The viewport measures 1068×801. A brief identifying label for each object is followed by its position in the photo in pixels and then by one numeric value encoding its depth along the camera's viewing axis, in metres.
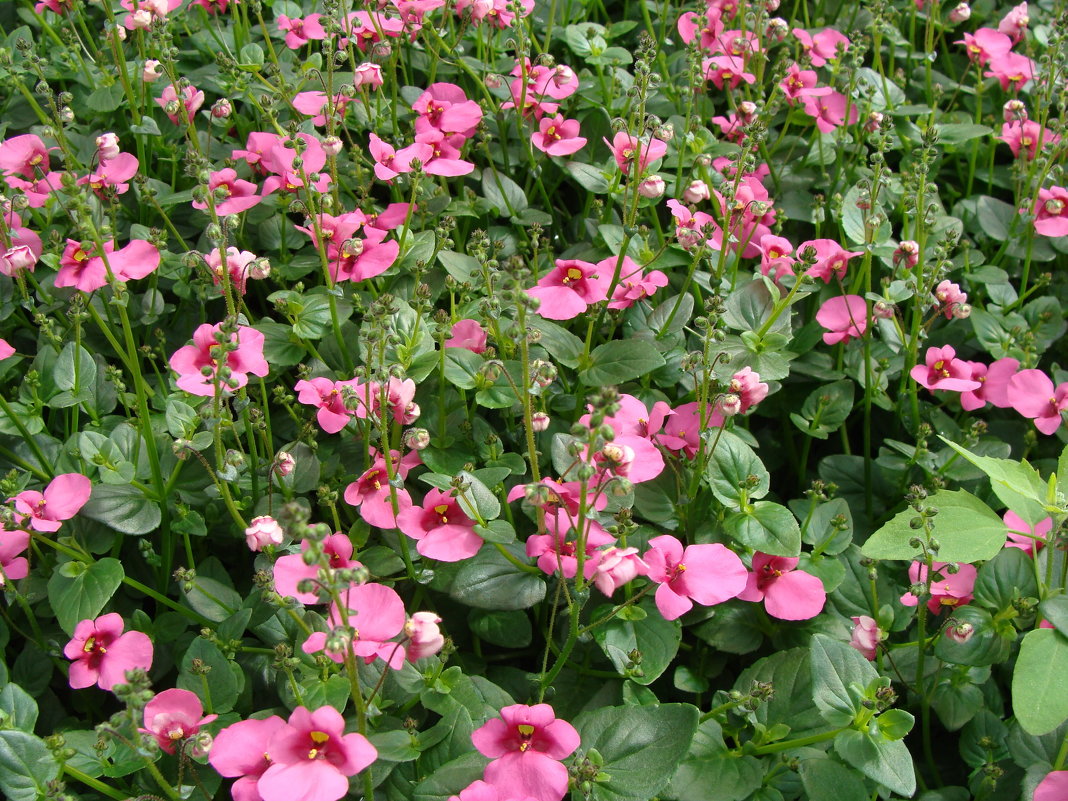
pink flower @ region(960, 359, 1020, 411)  0.38
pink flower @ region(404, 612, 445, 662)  0.28
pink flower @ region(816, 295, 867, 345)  0.38
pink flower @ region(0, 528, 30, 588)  0.33
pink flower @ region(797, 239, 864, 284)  0.38
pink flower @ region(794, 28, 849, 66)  0.46
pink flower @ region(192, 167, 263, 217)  0.38
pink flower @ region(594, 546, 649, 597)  0.29
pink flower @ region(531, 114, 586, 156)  0.41
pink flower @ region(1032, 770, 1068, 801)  0.30
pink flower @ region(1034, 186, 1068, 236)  0.41
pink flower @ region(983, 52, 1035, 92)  0.46
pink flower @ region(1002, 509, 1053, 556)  0.34
